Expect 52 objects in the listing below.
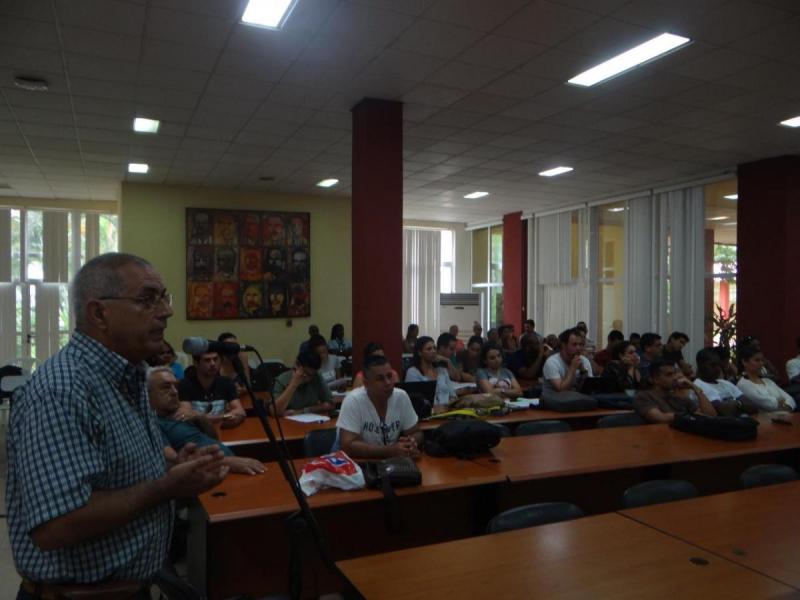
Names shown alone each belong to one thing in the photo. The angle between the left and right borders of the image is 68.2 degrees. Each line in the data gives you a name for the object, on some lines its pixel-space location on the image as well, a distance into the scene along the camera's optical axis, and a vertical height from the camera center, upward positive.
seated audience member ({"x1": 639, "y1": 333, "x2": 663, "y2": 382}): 7.59 -0.57
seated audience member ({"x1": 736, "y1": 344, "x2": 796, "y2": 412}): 4.87 -0.70
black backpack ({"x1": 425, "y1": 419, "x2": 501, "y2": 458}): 3.25 -0.75
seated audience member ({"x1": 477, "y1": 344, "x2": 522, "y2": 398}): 5.75 -0.75
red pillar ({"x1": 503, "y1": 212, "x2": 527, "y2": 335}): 12.84 +0.76
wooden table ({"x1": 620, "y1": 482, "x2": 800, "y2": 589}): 2.03 -0.87
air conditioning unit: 13.32 -0.19
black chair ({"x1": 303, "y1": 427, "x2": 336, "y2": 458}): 3.68 -0.88
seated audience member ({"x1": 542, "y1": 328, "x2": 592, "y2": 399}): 5.64 -0.63
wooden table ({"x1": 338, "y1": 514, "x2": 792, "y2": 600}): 1.79 -0.87
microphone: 1.54 -0.12
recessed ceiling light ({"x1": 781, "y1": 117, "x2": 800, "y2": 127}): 6.26 +1.94
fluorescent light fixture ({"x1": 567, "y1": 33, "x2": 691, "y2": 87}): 4.36 +1.94
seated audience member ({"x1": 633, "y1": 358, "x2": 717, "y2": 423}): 4.53 -0.75
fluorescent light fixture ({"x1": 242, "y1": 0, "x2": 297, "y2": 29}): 3.82 +1.92
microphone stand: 1.57 -0.54
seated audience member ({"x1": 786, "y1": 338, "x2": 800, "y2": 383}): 6.98 -0.76
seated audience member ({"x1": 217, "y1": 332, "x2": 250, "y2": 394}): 4.86 -0.59
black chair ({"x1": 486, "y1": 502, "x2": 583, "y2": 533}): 2.38 -0.88
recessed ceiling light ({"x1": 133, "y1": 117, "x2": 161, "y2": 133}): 6.21 +1.90
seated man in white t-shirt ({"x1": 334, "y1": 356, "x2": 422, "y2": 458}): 3.41 -0.67
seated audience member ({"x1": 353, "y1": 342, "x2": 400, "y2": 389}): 5.33 -0.43
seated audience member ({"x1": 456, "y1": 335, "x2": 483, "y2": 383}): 7.13 -0.68
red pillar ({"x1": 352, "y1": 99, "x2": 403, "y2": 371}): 5.76 +0.70
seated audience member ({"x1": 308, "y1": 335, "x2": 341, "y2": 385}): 5.86 -0.49
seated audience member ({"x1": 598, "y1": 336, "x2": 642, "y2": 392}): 6.32 -0.71
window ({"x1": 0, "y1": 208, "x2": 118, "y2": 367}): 10.68 +0.55
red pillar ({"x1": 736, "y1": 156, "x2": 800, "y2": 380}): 7.76 +0.69
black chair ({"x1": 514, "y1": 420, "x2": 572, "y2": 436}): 4.24 -0.90
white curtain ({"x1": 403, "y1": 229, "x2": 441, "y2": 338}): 13.57 +0.55
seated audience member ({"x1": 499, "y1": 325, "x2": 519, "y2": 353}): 9.71 -0.60
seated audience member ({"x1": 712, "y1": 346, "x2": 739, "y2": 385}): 6.50 -0.74
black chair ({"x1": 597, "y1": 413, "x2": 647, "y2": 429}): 4.49 -0.90
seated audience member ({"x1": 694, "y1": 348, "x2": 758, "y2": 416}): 4.89 -0.68
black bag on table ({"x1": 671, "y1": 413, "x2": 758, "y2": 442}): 3.82 -0.81
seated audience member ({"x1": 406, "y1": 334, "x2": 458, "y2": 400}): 5.43 -0.59
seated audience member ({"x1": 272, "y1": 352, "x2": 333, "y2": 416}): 4.66 -0.74
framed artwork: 9.73 +0.64
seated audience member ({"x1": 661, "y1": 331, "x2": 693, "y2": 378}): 6.77 -0.60
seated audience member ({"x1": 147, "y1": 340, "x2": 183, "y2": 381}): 4.55 -0.50
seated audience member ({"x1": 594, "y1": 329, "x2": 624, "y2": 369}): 8.15 -0.68
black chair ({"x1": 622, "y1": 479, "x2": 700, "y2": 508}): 2.71 -0.89
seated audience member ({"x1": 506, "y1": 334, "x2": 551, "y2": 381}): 7.34 -0.72
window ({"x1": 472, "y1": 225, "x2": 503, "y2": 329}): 13.92 +0.77
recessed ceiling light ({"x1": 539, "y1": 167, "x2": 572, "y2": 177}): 8.65 +1.95
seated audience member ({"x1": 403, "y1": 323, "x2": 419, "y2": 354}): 9.76 -0.58
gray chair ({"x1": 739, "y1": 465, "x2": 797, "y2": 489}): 3.03 -0.89
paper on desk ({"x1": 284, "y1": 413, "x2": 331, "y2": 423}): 4.46 -0.89
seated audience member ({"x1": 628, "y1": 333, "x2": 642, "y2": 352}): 8.39 -0.55
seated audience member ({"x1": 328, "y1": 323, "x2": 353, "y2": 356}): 9.17 -0.67
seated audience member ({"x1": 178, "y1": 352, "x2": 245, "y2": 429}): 4.39 -0.71
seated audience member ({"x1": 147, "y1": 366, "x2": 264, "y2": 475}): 3.00 -0.66
